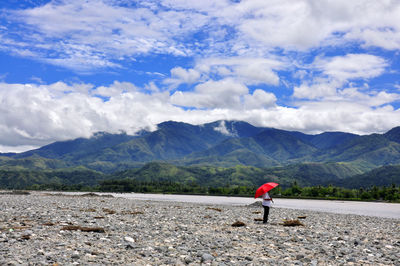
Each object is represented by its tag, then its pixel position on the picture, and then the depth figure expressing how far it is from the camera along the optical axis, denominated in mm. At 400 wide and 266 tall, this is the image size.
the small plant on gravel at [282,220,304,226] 31698
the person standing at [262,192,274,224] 31928
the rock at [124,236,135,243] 19264
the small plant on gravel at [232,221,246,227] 29750
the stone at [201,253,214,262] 15750
